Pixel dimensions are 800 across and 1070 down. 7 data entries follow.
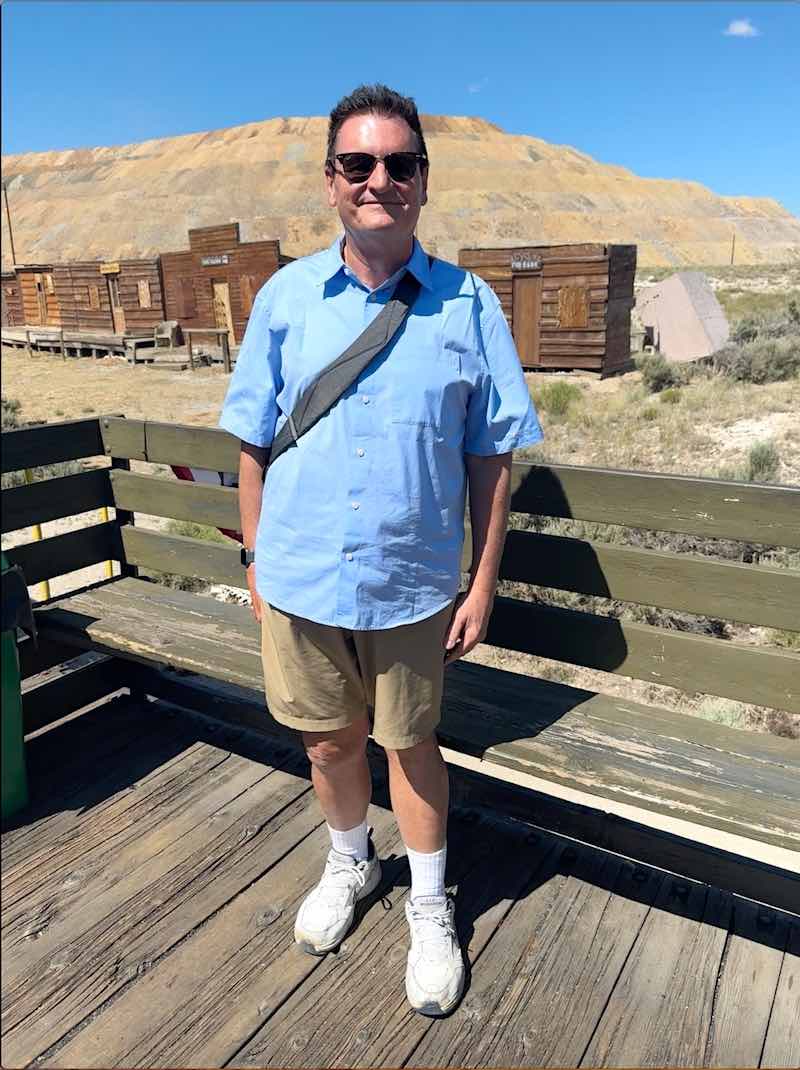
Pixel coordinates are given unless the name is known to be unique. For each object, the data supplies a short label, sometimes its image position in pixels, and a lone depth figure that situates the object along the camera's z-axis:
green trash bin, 0.98
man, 1.79
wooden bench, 2.31
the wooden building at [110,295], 26.47
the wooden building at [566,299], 17.50
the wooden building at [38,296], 29.55
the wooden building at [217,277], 23.42
